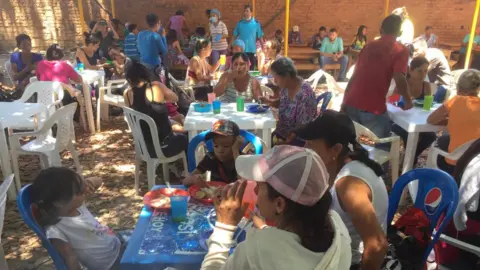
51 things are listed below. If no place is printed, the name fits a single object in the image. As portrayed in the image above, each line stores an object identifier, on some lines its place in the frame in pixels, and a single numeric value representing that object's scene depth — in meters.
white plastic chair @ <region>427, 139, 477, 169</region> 3.46
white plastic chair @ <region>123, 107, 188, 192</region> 3.95
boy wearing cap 3.01
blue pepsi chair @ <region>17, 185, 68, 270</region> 2.10
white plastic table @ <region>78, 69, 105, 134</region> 6.13
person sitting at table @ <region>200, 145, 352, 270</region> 1.39
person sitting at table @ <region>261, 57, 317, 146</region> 4.04
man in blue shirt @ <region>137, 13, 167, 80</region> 6.81
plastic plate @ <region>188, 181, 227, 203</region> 2.39
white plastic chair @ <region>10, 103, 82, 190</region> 4.22
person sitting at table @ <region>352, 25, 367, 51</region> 10.49
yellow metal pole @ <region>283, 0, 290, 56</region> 7.92
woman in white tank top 1.82
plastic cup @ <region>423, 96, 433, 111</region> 4.41
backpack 2.13
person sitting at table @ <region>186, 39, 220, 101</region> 6.30
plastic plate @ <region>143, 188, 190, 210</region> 2.32
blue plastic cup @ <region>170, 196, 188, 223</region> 2.18
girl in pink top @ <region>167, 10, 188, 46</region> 10.61
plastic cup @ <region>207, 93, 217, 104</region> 4.59
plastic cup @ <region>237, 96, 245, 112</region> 4.34
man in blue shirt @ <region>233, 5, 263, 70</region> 9.11
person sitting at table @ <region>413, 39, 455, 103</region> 5.84
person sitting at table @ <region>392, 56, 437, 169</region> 4.69
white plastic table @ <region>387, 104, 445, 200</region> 3.99
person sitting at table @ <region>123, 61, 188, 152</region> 4.07
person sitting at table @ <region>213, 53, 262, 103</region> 4.97
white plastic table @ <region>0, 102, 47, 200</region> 4.12
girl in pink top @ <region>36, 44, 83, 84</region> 5.65
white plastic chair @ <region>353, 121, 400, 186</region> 3.91
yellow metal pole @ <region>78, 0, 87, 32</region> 9.36
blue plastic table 1.86
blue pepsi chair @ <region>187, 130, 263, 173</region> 3.26
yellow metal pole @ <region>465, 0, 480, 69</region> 7.03
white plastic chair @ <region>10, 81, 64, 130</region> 5.30
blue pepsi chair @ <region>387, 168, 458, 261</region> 2.24
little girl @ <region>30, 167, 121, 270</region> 2.11
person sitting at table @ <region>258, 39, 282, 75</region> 6.93
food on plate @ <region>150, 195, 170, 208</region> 2.32
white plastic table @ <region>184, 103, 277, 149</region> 4.01
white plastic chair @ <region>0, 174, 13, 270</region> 2.41
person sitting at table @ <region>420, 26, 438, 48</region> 10.63
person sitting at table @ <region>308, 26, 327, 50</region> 10.88
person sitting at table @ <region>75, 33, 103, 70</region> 7.20
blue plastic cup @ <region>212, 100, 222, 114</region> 4.28
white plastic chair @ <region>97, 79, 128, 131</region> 6.19
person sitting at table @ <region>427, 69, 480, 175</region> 3.43
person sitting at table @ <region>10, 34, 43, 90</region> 6.14
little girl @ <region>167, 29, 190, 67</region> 9.22
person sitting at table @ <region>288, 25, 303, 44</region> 11.38
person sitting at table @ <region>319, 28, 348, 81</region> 10.11
